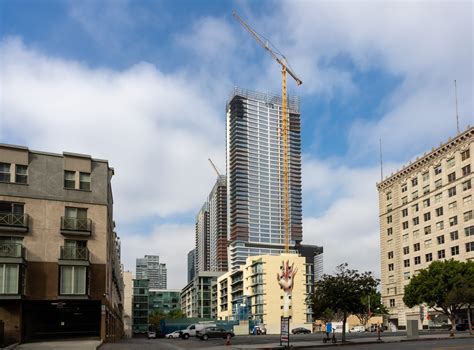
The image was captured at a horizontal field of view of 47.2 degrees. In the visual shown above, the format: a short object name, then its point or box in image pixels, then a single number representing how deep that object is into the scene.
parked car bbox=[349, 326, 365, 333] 113.20
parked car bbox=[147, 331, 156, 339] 108.40
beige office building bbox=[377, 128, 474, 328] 101.25
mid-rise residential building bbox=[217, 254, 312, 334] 136.38
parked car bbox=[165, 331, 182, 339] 95.53
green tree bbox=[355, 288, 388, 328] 127.88
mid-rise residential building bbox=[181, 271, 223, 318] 193.75
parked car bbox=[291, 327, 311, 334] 105.62
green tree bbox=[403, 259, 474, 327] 77.75
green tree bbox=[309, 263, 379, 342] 51.62
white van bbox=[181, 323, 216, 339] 79.50
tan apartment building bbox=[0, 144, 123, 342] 42.44
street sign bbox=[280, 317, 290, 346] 38.25
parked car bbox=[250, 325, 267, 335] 106.31
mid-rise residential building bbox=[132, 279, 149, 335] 188.80
